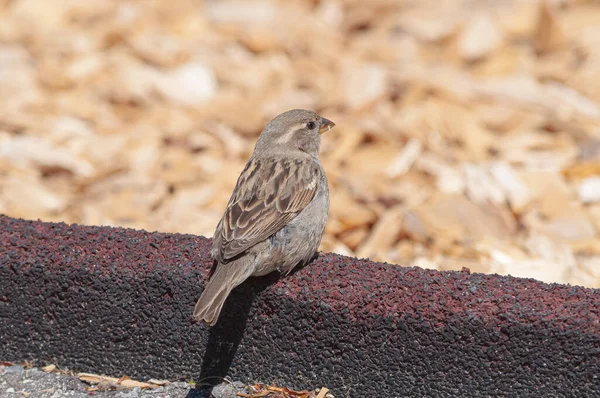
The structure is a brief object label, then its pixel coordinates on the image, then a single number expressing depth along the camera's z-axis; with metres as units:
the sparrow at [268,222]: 9.05
